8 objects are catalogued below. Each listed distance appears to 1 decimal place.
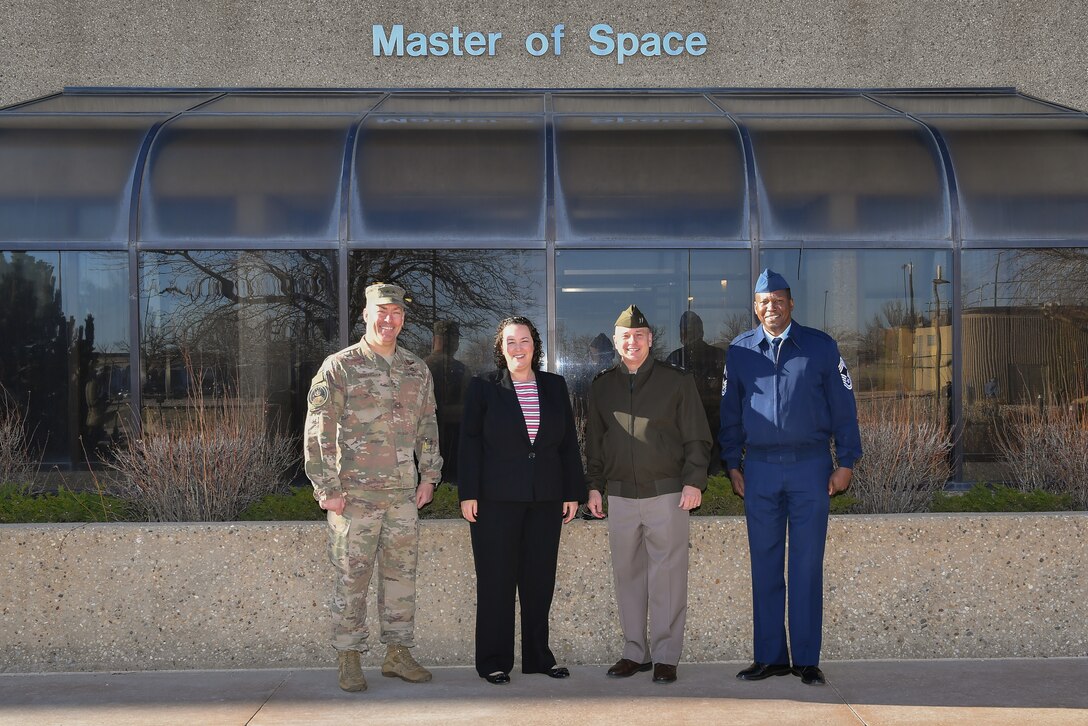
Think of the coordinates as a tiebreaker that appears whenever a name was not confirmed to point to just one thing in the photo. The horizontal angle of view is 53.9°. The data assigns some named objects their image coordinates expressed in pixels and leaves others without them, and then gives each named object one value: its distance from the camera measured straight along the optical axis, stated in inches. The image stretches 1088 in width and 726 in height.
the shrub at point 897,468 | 259.9
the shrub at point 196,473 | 248.8
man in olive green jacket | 211.6
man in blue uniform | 210.1
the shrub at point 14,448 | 289.7
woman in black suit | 212.2
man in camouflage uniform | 204.1
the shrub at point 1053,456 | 265.4
